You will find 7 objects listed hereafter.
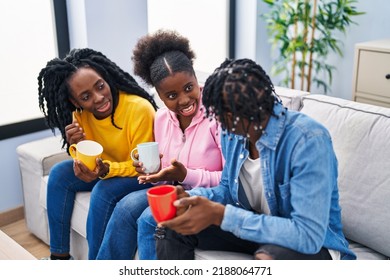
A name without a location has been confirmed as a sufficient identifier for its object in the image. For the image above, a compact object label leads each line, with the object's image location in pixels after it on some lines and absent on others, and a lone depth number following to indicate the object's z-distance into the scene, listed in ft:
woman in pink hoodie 4.90
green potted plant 9.78
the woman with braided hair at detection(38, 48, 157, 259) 5.35
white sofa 4.52
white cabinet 8.23
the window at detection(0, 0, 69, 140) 7.57
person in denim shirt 3.55
